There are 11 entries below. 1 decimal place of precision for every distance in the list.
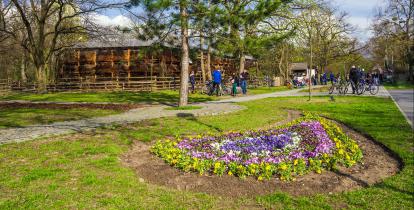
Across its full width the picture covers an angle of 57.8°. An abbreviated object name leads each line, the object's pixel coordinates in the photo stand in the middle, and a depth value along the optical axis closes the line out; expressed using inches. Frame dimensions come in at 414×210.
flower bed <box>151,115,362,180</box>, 237.0
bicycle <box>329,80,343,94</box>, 835.3
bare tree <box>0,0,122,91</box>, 1229.1
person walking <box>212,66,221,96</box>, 956.6
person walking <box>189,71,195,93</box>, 1118.4
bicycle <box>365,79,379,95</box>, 792.4
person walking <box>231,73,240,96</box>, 1042.2
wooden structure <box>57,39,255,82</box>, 1556.3
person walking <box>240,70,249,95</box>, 1109.7
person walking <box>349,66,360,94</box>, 847.1
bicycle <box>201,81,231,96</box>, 1036.5
